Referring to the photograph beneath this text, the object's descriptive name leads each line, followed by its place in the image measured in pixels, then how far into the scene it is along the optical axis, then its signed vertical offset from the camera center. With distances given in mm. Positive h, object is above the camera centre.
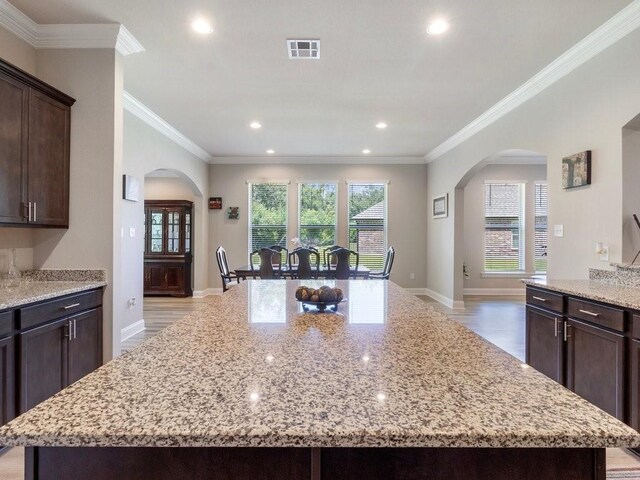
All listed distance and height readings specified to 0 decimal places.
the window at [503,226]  7637 +305
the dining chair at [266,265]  4977 -340
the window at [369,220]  7691 +424
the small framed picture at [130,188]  4379 +634
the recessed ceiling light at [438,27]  2783 +1651
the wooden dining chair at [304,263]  4992 -313
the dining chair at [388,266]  5605 -390
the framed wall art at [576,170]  3078 +618
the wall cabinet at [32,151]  2359 +620
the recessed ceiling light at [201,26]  2804 +1657
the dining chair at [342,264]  5031 -326
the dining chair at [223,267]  5145 -393
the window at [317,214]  7668 +544
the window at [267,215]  7691 +521
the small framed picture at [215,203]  7617 +758
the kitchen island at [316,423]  632 -329
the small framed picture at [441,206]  6507 +639
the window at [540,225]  7578 +325
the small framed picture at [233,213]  7662 +558
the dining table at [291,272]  5172 -455
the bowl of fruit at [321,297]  1695 -265
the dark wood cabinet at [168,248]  7391 -168
